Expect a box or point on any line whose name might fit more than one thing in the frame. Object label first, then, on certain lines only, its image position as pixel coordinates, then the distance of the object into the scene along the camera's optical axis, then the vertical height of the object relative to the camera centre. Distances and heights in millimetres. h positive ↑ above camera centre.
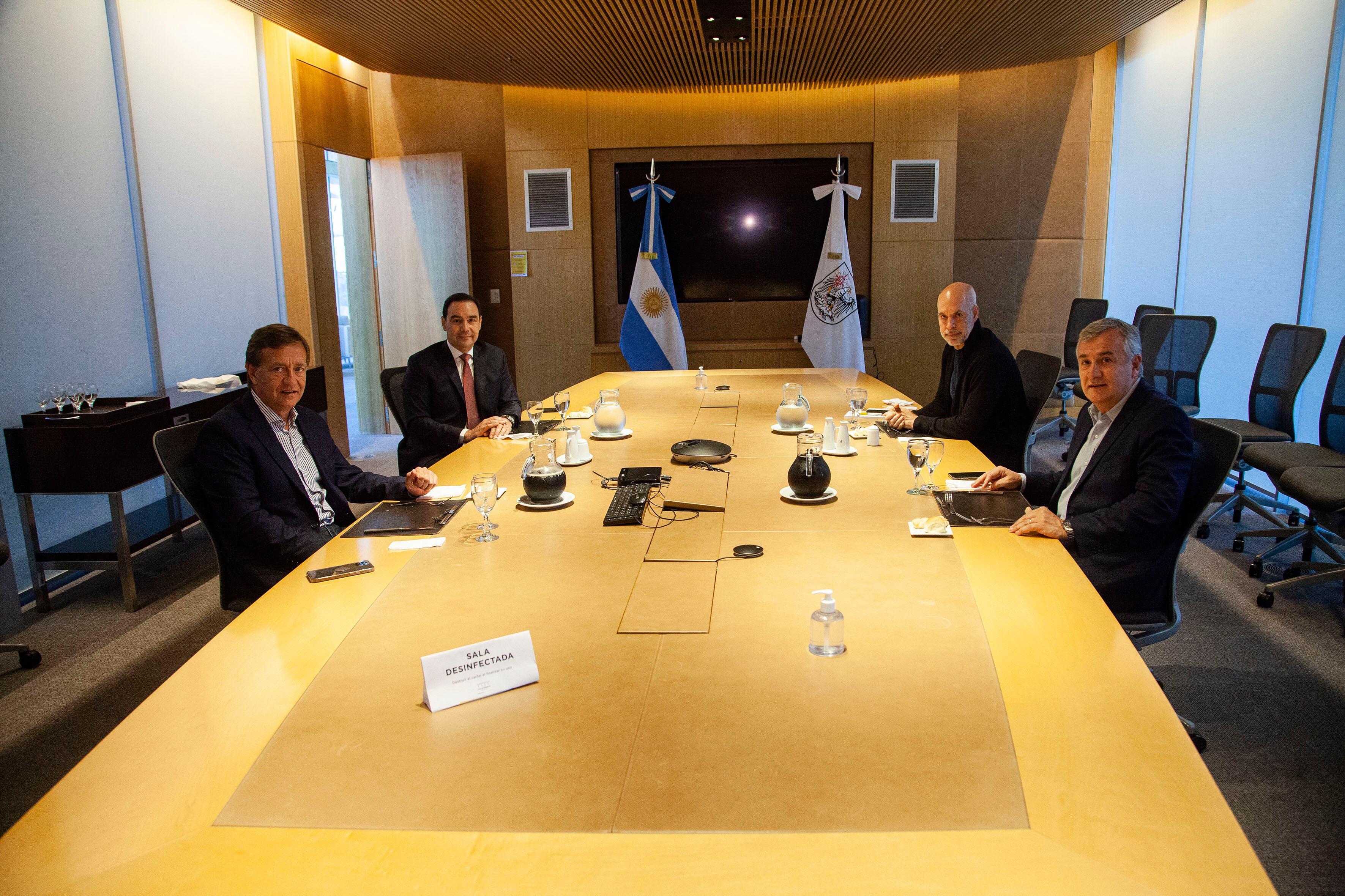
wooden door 7207 +293
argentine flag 7551 -323
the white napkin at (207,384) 4996 -574
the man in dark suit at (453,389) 4242 -542
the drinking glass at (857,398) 3918 -541
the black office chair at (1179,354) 5352 -511
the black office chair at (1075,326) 6746 -418
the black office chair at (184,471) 2562 -546
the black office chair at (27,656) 3387 -1388
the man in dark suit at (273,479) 2578 -605
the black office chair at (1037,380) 3812 -474
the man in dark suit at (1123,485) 2359 -588
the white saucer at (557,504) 2578 -647
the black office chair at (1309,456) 4012 -840
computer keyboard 2408 -637
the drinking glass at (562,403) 4121 -580
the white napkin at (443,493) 2719 -649
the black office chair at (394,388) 4508 -555
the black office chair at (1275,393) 4453 -638
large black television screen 7648 +399
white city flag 7449 -275
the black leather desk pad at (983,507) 2357 -635
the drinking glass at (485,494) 2225 -533
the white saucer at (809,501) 2551 -632
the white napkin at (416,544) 2264 -665
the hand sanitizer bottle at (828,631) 1574 -618
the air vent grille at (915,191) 7422 +657
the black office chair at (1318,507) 3471 -917
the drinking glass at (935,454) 2516 -502
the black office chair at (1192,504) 2363 -617
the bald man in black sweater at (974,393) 3633 -507
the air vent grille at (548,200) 7500 +621
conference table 1064 -671
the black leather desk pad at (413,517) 2398 -654
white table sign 1439 -637
